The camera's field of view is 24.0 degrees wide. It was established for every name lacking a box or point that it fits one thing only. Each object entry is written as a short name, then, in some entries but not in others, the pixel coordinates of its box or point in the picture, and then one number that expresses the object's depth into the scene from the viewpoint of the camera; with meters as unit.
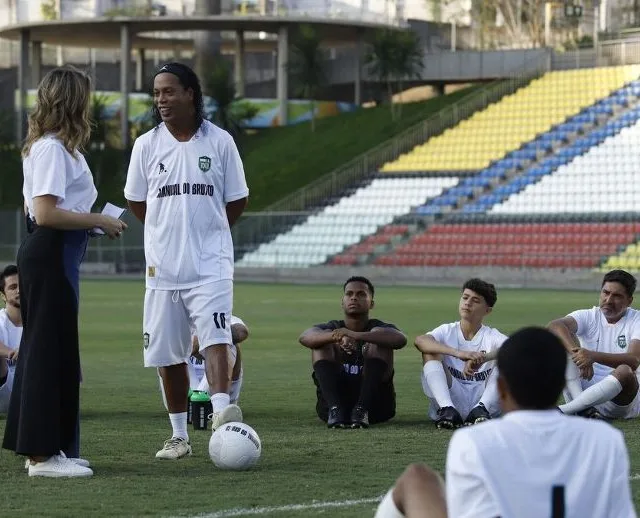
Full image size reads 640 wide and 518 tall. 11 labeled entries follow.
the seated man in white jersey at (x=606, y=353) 10.48
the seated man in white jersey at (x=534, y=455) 4.28
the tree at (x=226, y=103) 57.94
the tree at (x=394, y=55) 59.22
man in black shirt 10.56
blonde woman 8.03
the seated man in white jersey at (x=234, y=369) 11.17
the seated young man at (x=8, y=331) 11.02
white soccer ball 8.27
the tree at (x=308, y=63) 59.56
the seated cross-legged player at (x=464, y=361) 10.52
